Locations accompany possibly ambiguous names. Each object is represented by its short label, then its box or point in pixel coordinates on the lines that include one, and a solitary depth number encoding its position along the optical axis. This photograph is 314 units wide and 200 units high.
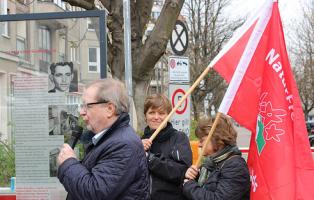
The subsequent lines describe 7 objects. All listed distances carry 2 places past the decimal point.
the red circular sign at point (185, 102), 6.79
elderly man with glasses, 2.47
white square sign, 6.86
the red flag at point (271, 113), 3.47
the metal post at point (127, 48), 5.04
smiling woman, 3.74
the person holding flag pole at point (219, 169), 3.41
